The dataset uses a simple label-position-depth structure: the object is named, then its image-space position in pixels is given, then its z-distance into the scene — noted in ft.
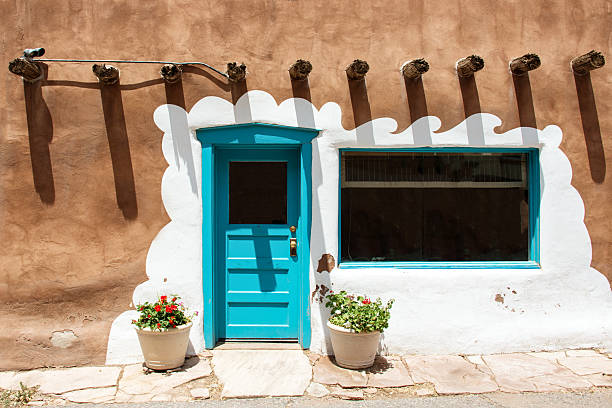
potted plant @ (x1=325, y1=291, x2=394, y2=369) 15.19
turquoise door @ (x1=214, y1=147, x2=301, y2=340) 17.15
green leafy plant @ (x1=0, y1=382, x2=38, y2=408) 13.55
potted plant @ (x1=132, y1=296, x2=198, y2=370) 15.05
